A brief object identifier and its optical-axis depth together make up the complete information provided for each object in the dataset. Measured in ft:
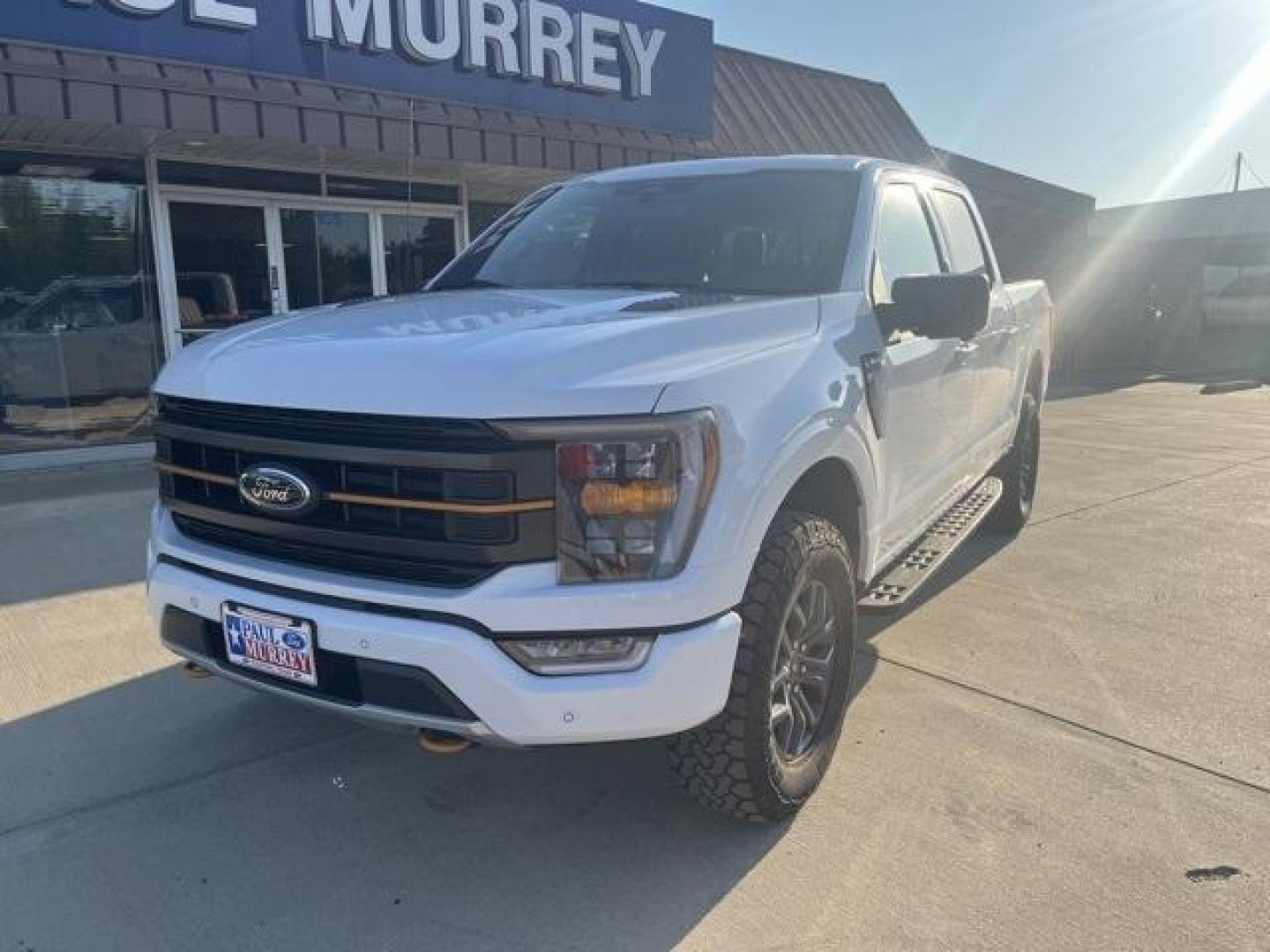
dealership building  23.54
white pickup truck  7.37
